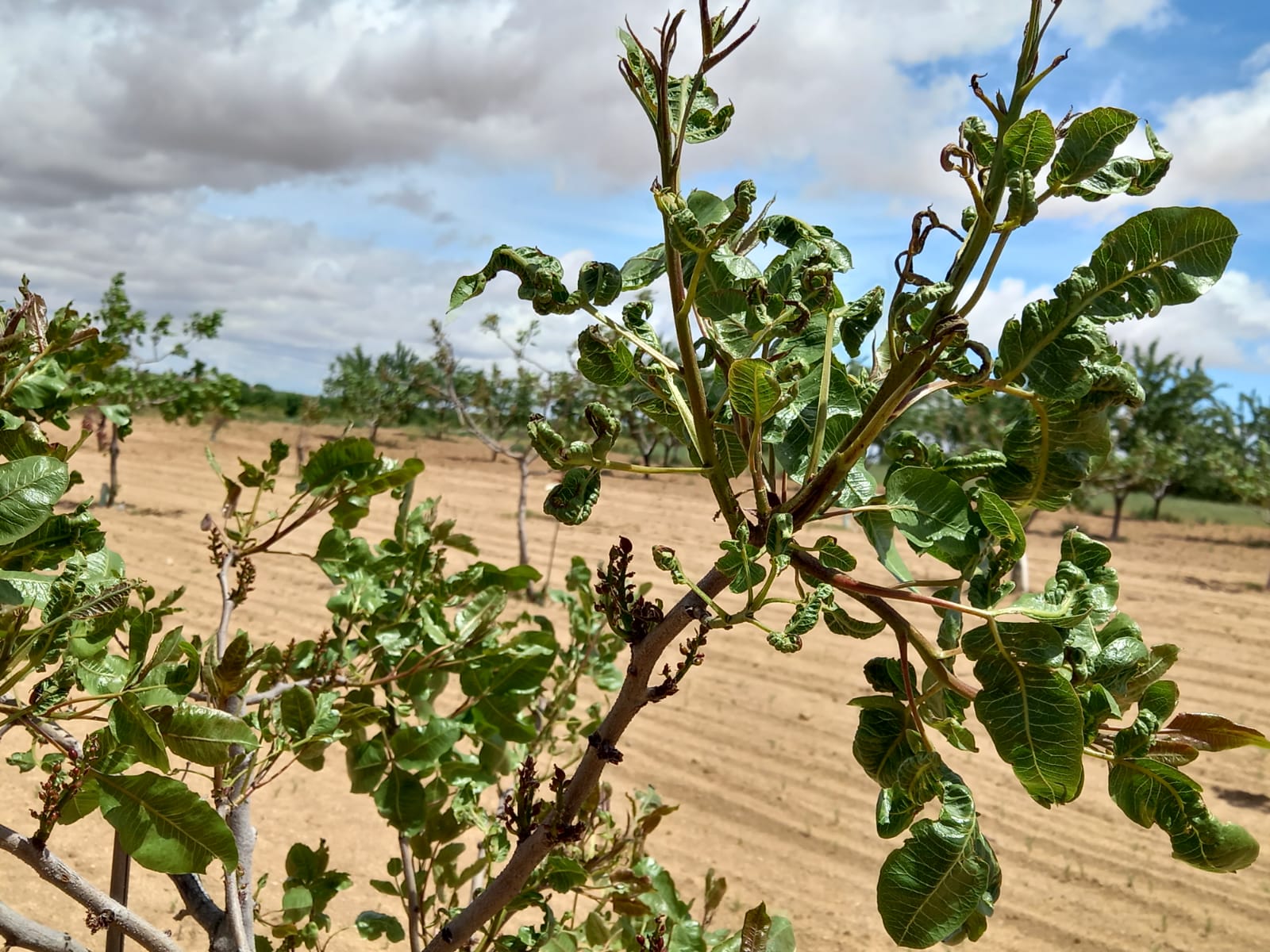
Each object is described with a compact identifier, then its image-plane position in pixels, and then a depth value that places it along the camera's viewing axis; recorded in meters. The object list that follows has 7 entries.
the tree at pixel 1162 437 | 20.53
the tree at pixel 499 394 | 10.36
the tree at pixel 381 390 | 24.80
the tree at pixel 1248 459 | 16.30
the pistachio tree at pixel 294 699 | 0.95
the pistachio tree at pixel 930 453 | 0.77
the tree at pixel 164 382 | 11.76
